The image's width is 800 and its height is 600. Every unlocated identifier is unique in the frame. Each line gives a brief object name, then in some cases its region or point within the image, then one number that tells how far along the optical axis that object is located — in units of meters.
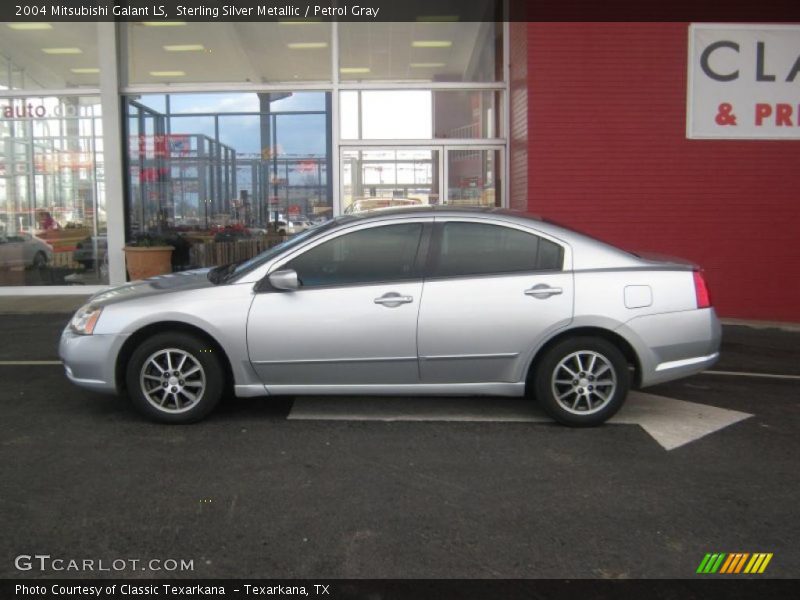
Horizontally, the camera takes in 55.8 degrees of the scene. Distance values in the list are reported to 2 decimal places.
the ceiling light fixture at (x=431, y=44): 12.15
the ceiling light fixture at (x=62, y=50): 12.30
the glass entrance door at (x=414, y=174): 12.04
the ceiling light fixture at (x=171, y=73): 12.24
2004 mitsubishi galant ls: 5.17
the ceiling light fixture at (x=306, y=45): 12.13
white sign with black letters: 9.88
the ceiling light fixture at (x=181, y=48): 12.28
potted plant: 11.73
